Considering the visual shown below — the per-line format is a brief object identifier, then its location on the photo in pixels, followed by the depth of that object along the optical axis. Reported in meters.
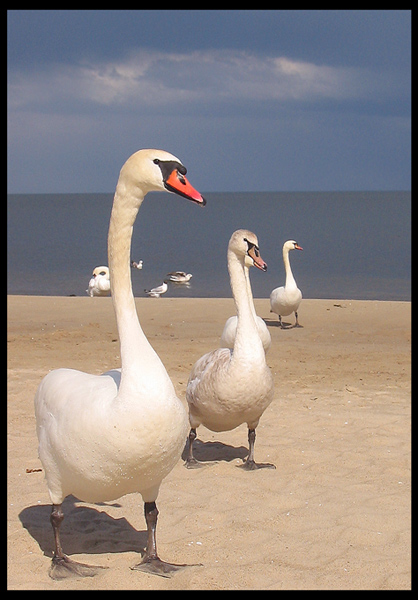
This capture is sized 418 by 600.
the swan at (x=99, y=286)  20.56
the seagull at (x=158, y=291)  25.64
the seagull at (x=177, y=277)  29.52
